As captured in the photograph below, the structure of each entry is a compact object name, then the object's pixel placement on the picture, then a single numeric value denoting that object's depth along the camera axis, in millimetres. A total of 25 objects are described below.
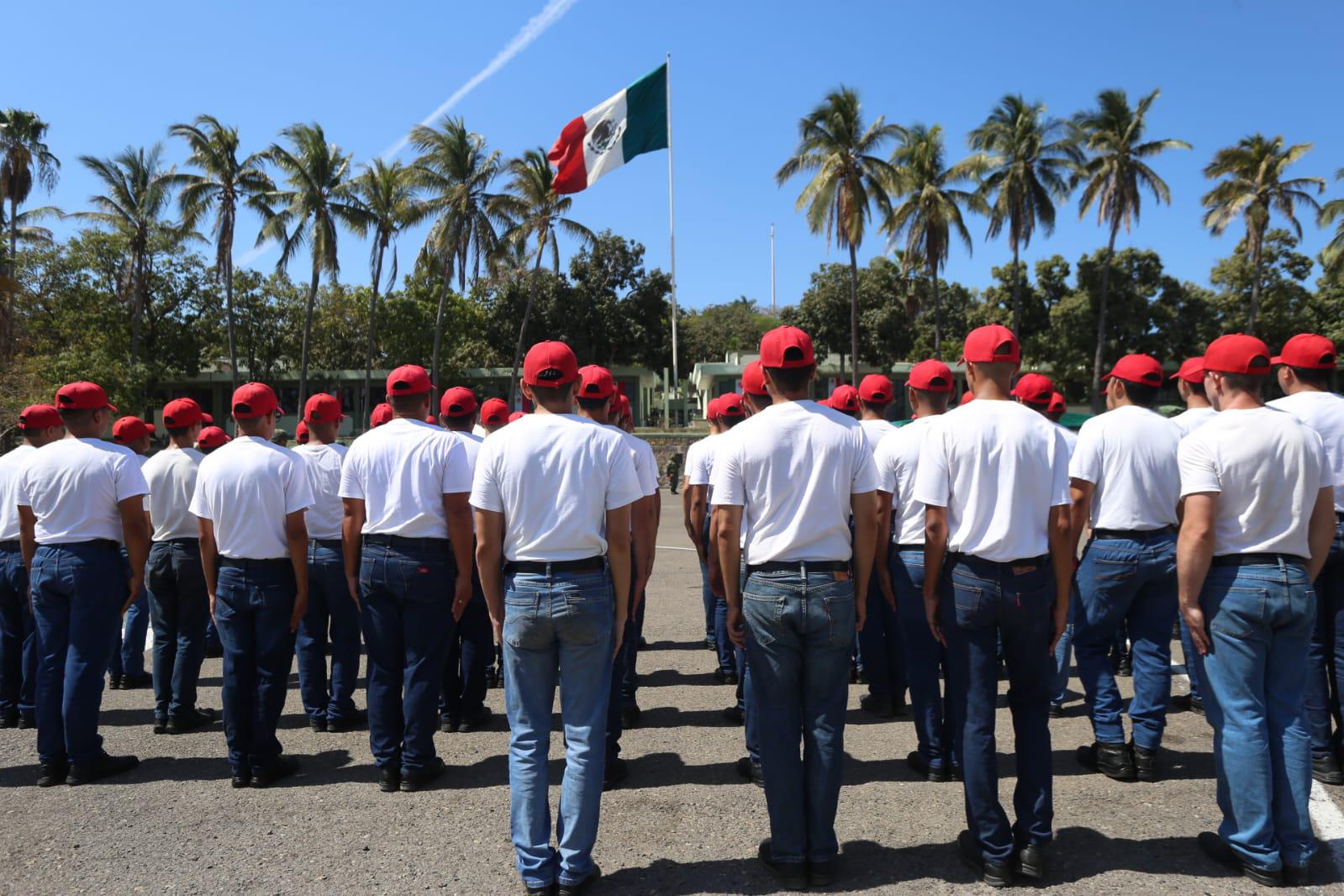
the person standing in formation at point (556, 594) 3357
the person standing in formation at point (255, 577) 4508
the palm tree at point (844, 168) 32125
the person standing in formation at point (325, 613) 5379
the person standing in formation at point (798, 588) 3344
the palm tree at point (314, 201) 33344
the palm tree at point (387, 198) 33844
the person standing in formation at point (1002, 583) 3369
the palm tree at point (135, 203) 35469
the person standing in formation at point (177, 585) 5402
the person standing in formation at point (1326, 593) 4375
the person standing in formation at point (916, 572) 4457
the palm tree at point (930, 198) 34656
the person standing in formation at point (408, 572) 4383
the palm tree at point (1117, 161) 34594
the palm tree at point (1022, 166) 34688
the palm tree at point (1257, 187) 36438
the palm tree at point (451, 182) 32916
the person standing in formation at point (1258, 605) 3352
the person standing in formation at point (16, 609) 5375
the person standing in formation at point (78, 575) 4574
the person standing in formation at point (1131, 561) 4398
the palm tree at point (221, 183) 34000
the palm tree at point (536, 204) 32656
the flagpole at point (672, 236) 35000
